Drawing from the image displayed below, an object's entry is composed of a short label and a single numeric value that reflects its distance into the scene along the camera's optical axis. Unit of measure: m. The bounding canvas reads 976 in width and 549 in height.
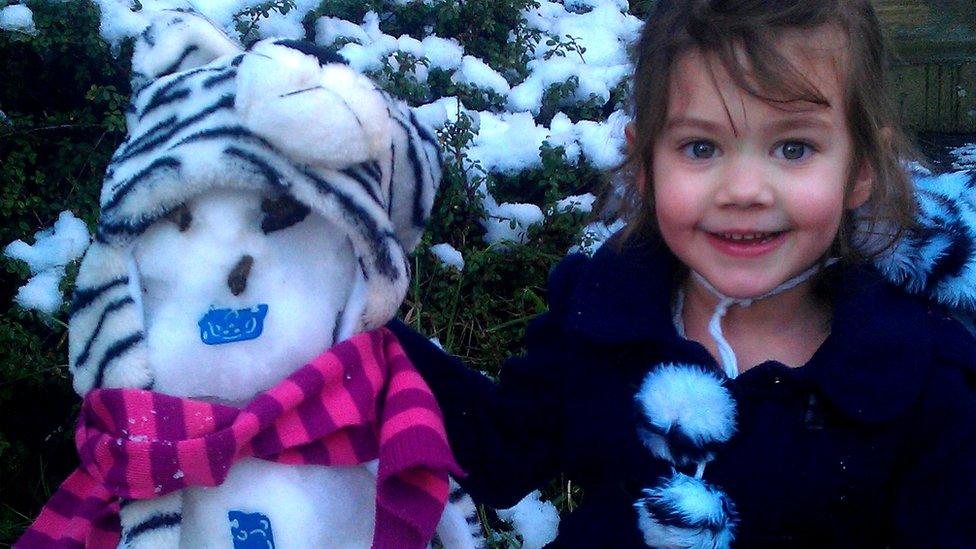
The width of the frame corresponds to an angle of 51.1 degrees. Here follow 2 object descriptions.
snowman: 1.24
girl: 1.33
